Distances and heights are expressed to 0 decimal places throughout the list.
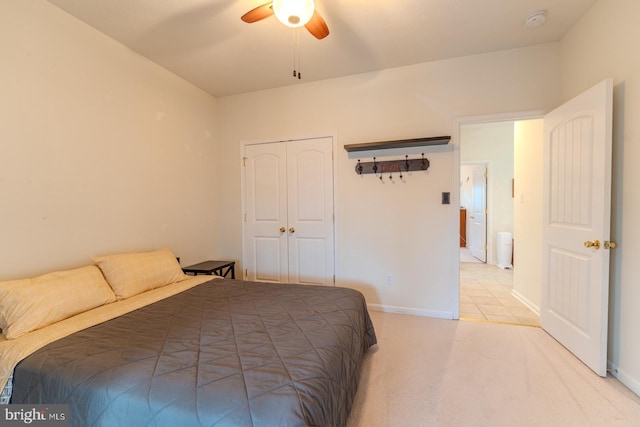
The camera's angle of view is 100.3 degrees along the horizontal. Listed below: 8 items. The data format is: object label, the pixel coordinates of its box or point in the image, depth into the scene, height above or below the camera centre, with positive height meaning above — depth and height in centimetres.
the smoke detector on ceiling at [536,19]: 215 +152
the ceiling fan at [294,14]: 157 +119
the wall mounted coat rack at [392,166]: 294 +43
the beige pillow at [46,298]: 150 -56
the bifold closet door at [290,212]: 334 -9
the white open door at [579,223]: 187 -17
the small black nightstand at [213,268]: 305 -73
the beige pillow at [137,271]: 208 -54
